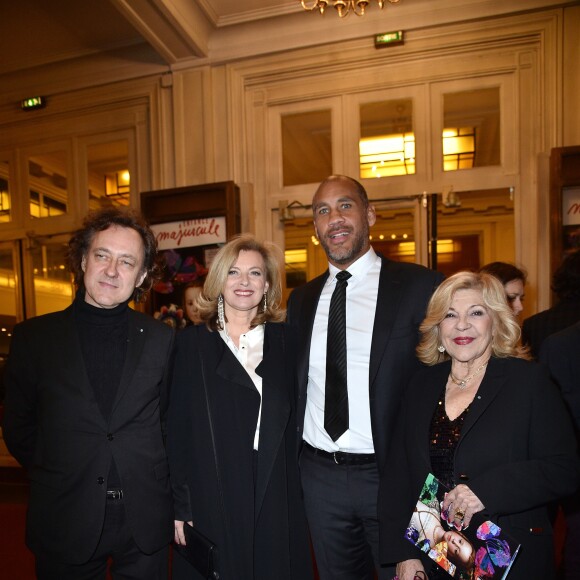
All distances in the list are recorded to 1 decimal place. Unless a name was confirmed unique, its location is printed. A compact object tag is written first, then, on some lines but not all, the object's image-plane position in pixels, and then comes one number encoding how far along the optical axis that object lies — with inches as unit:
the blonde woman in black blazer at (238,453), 70.9
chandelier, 151.8
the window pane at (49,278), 259.6
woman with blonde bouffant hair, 55.8
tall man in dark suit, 75.1
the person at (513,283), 119.6
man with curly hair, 64.1
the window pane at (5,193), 263.9
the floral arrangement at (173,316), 173.3
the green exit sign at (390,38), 189.8
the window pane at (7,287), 262.7
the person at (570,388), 83.2
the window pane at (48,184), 252.2
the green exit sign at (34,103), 243.8
